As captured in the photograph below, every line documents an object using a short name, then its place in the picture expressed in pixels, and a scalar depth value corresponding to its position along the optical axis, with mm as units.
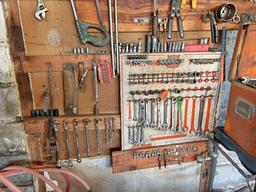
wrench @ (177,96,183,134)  1346
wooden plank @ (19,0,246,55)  1126
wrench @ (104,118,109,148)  1332
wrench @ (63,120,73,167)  1293
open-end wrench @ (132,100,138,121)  1313
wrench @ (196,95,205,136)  1380
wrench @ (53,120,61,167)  1287
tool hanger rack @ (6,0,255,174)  1142
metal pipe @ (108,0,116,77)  1145
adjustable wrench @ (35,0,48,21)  1094
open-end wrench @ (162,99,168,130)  1343
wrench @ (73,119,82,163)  1304
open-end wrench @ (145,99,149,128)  1324
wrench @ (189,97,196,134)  1370
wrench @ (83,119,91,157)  1313
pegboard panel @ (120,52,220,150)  1268
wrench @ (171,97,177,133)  1346
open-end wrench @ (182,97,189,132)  1359
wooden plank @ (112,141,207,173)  1414
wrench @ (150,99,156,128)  1329
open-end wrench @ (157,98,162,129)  1332
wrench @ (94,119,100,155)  1326
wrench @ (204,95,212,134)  1394
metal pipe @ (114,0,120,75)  1156
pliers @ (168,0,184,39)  1181
